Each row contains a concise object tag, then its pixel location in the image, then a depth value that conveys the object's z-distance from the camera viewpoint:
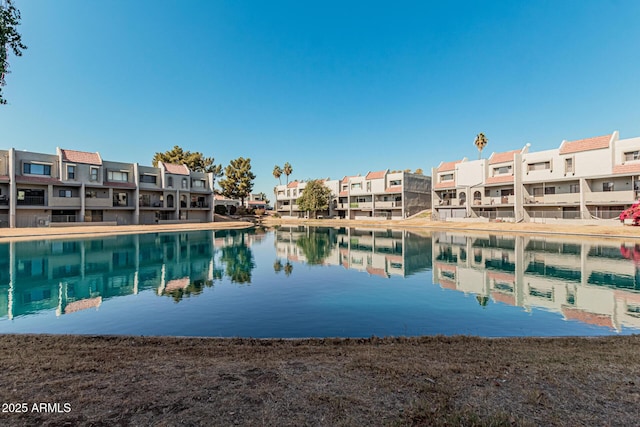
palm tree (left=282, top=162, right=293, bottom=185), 97.31
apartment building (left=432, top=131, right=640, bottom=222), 41.00
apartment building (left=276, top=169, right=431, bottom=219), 66.50
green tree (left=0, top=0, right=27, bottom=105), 6.11
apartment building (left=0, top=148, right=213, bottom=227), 42.19
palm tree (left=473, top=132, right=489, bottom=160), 65.50
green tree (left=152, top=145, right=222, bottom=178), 72.14
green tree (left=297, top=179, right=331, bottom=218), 73.12
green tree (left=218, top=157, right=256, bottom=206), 78.69
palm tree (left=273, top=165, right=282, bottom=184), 98.32
